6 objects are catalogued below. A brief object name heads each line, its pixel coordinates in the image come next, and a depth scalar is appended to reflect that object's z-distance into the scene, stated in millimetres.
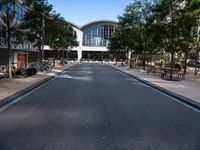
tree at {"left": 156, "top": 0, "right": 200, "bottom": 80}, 11838
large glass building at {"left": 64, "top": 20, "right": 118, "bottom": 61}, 57208
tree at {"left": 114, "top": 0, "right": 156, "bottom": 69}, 20621
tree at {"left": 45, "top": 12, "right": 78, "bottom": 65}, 16150
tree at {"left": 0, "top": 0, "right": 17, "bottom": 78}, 10902
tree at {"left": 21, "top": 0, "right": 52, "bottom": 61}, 13478
